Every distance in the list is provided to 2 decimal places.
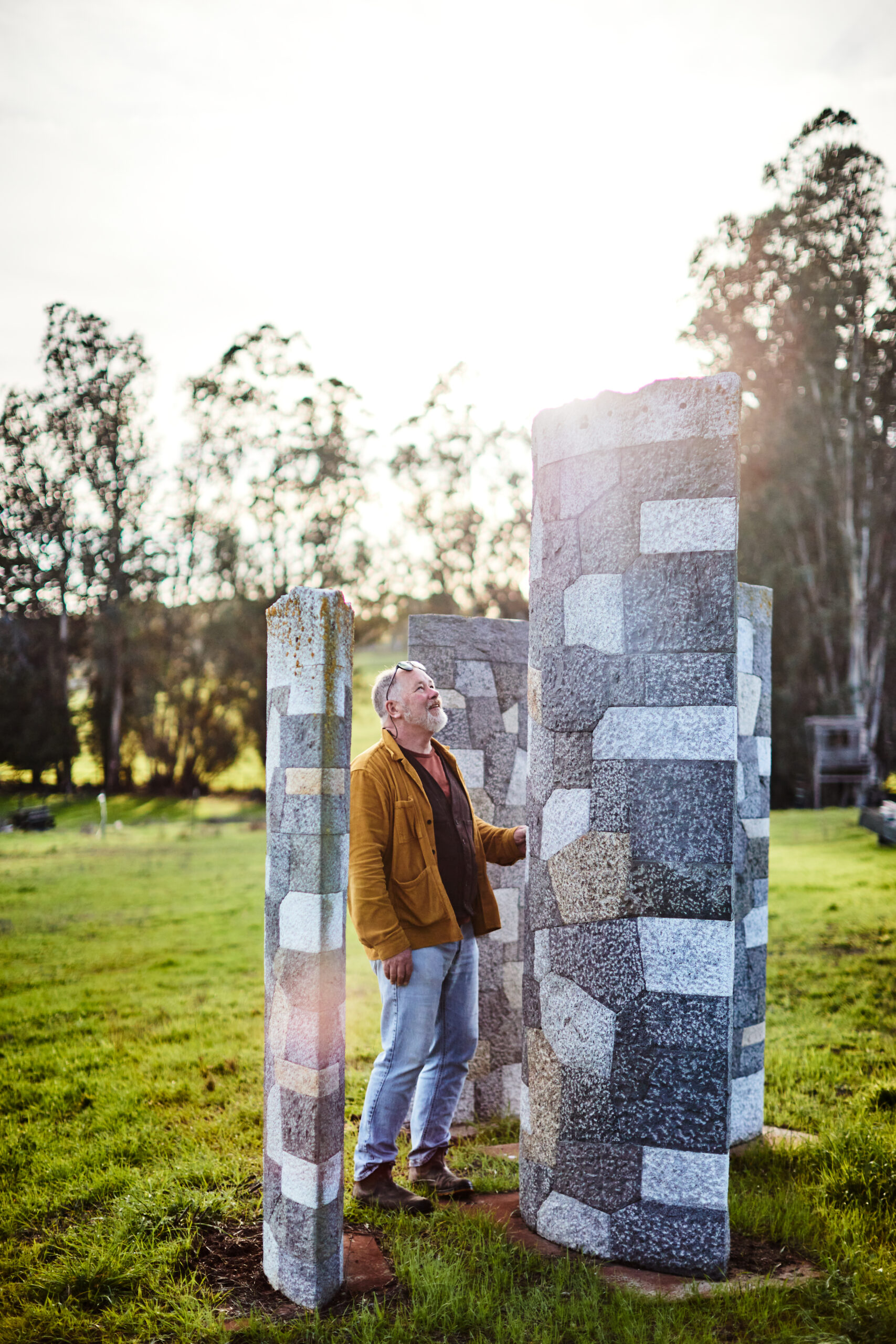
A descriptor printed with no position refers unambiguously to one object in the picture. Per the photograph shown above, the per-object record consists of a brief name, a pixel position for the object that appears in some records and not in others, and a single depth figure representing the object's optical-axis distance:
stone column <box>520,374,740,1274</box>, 3.21
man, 3.55
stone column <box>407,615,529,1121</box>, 4.72
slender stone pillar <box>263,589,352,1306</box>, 2.92
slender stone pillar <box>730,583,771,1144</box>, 4.30
